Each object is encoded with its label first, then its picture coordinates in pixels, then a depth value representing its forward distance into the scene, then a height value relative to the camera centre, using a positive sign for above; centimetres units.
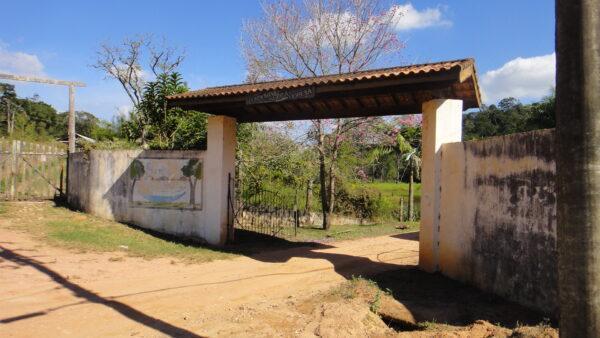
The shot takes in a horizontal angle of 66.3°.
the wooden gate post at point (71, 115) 1488 +199
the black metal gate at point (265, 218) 1514 -144
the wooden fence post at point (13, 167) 1323 +21
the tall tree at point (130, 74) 1722 +384
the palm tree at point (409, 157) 2231 +121
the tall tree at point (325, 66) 1686 +429
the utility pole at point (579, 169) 225 +6
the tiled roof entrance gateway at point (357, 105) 828 +163
